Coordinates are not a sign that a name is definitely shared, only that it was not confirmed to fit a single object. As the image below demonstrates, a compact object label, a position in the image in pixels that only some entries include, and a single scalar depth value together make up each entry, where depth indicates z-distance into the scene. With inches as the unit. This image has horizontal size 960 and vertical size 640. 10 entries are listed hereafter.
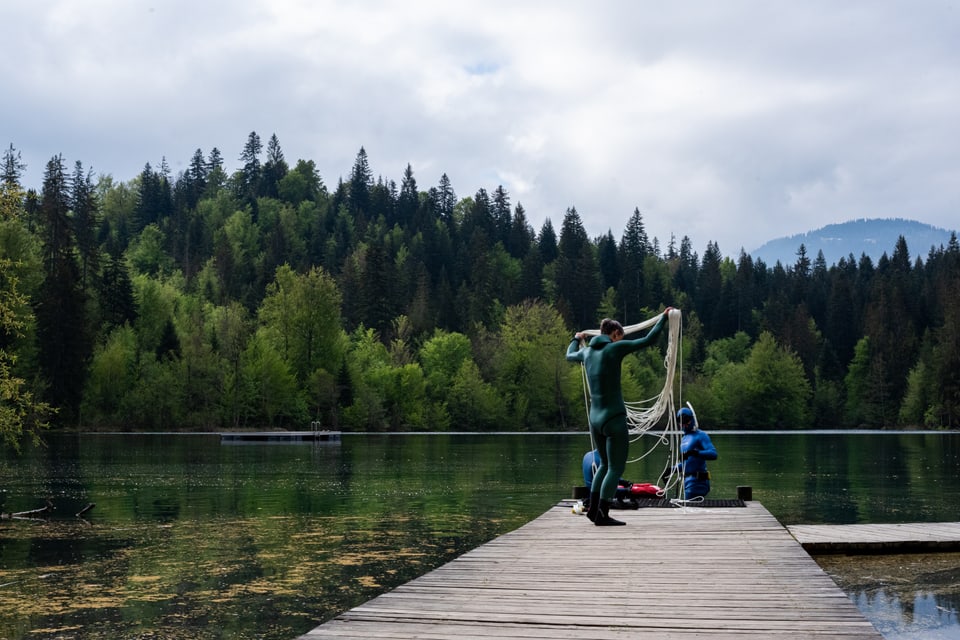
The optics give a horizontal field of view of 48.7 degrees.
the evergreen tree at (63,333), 3892.7
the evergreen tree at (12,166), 4934.8
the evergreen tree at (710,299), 7381.9
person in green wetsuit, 598.2
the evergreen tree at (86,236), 4687.5
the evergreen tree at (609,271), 7736.2
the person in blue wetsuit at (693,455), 756.0
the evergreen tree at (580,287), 6889.8
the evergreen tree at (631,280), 7239.2
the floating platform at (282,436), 3400.6
